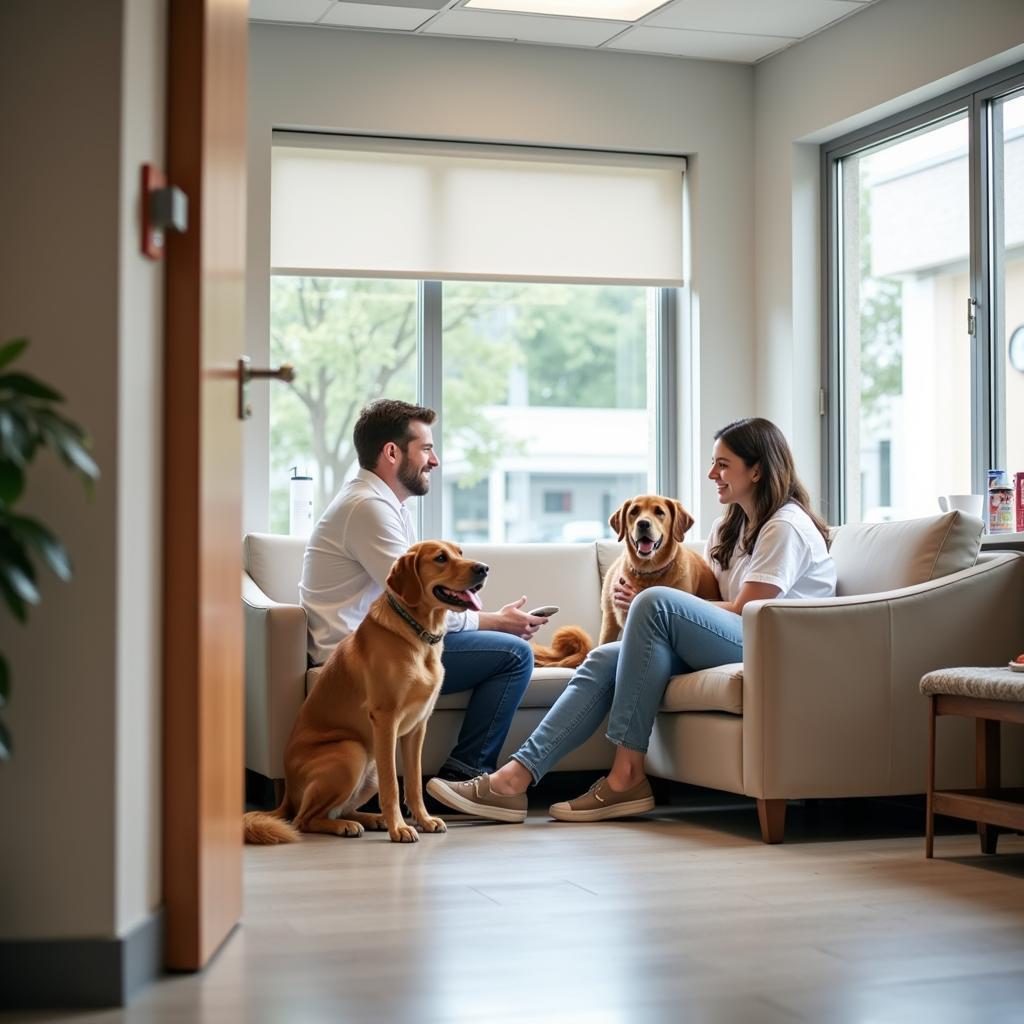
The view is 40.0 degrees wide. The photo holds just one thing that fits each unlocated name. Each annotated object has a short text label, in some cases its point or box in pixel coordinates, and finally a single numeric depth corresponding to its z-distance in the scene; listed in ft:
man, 13.03
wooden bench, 10.14
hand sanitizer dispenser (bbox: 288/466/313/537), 16.40
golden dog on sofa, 13.70
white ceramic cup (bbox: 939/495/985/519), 13.94
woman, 12.37
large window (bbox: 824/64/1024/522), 15.03
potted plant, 5.74
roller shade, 16.93
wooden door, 7.17
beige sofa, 11.46
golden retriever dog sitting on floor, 11.47
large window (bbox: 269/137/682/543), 17.08
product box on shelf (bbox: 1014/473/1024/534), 13.82
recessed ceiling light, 16.05
